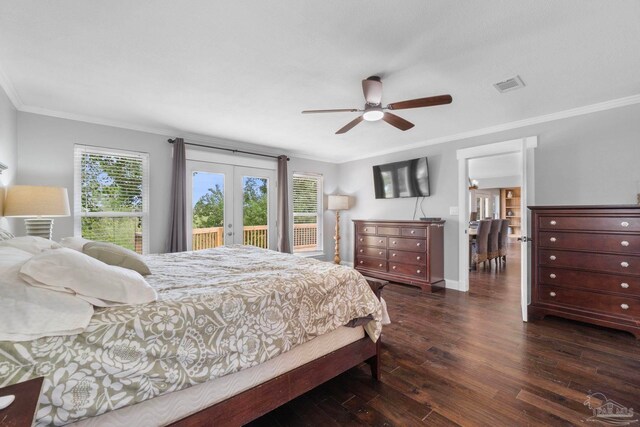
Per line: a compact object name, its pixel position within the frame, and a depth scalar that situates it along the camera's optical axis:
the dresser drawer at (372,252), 5.01
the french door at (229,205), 4.49
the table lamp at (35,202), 2.45
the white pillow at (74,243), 2.05
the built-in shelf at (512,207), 11.49
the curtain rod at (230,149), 4.17
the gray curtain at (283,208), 5.22
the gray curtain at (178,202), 4.07
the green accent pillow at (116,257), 1.83
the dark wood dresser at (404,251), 4.41
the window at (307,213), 5.86
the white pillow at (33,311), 0.98
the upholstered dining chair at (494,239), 6.16
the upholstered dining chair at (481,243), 5.80
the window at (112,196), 3.61
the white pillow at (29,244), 1.67
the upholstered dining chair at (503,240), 6.55
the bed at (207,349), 1.03
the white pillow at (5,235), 1.87
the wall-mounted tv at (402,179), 4.84
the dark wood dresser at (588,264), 2.75
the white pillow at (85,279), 1.12
